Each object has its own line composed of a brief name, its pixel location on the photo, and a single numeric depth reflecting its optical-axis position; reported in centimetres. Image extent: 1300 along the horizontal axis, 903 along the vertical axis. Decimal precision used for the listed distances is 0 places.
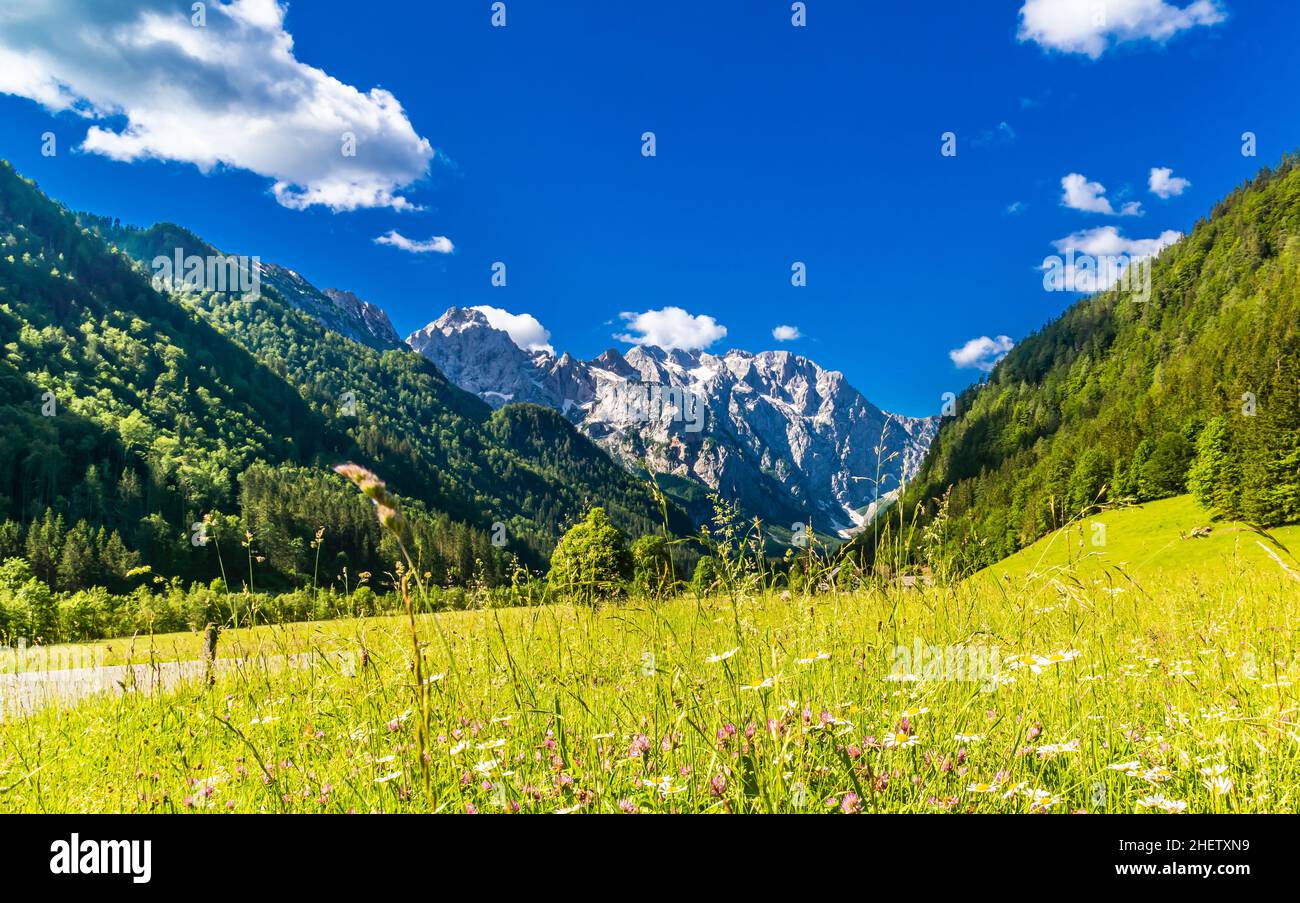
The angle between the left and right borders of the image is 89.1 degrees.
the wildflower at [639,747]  291
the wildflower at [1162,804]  232
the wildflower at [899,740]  247
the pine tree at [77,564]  11712
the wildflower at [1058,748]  241
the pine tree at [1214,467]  6569
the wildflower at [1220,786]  237
